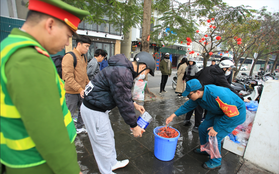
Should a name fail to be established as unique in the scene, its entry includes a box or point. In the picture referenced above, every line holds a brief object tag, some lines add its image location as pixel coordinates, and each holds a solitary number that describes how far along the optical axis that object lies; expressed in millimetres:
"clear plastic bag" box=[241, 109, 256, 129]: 2779
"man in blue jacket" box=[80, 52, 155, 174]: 1604
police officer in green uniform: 653
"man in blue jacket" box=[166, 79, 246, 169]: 2146
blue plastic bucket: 2354
